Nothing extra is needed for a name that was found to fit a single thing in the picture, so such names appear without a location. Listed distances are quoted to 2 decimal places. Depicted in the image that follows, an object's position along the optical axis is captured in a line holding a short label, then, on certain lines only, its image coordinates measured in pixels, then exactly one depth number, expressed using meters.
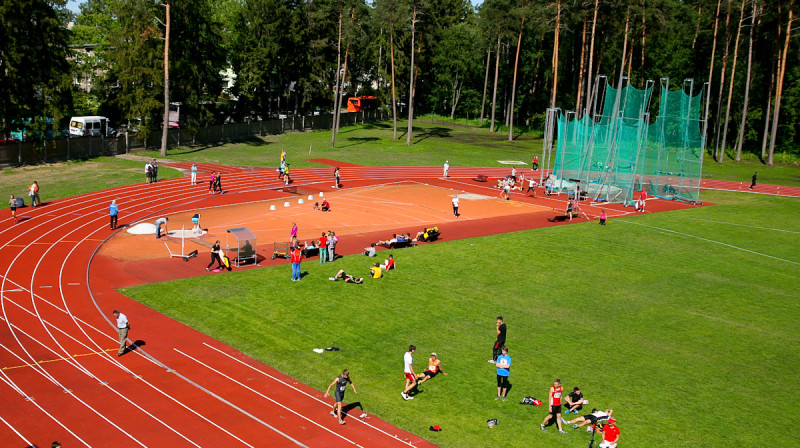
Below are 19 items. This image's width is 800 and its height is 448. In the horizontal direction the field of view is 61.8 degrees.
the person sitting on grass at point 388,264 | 31.38
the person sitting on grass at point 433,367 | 20.39
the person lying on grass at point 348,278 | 29.44
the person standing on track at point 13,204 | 37.03
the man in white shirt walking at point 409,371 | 19.25
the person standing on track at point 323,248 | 31.98
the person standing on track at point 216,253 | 30.50
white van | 65.31
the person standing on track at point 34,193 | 39.78
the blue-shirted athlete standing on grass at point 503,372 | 19.05
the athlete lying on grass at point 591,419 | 17.55
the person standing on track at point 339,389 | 17.47
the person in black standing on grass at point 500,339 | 21.50
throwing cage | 52.41
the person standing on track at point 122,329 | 20.89
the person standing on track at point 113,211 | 36.84
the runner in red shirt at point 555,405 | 17.62
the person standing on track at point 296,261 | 28.69
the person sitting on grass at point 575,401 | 18.58
